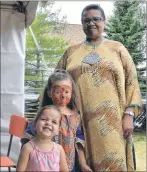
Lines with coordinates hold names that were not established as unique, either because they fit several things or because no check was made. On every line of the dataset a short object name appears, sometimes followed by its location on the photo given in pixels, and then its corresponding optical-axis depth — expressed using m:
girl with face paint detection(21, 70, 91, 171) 1.25
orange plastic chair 2.21
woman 1.37
